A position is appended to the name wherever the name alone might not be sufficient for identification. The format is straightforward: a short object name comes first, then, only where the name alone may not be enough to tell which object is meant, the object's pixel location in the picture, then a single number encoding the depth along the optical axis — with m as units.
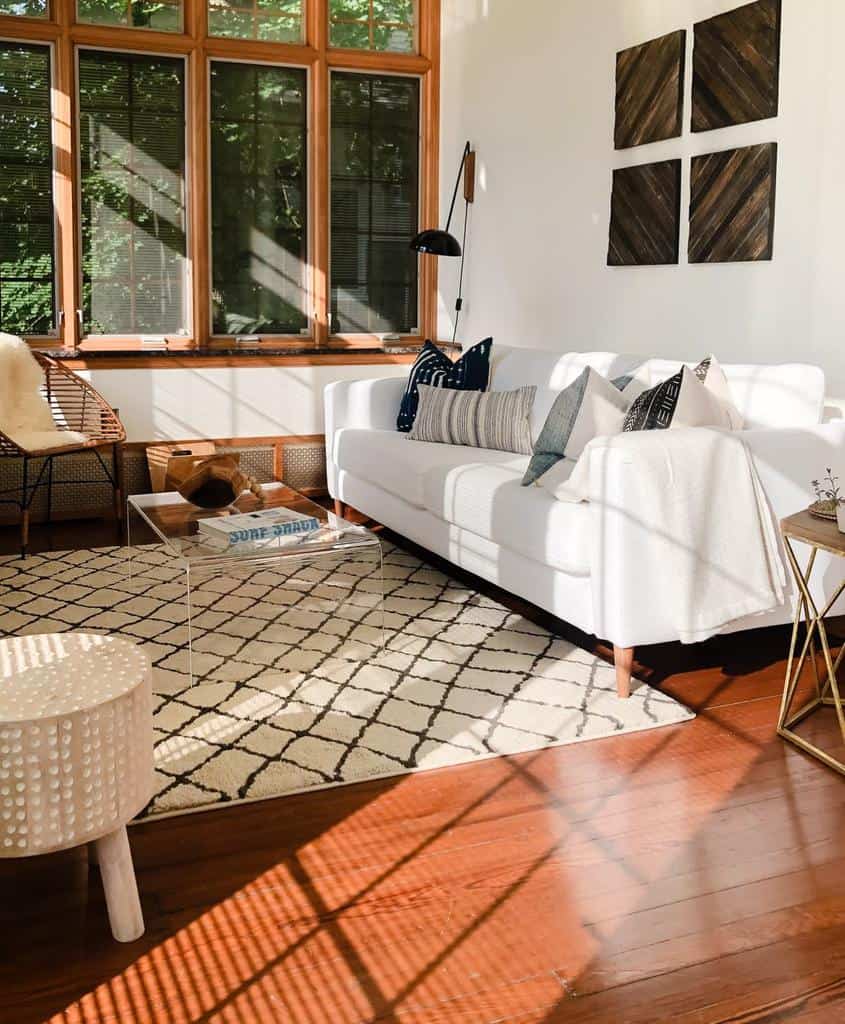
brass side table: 2.75
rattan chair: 5.53
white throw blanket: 3.12
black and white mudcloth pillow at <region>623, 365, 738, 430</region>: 3.35
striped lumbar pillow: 4.74
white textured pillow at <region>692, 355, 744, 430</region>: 3.55
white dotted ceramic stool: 1.96
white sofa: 3.15
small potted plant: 2.76
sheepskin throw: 5.07
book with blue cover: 3.66
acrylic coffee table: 3.49
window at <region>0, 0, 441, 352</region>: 5.89
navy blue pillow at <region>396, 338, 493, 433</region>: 5.18
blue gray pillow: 3.76
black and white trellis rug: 2.82
